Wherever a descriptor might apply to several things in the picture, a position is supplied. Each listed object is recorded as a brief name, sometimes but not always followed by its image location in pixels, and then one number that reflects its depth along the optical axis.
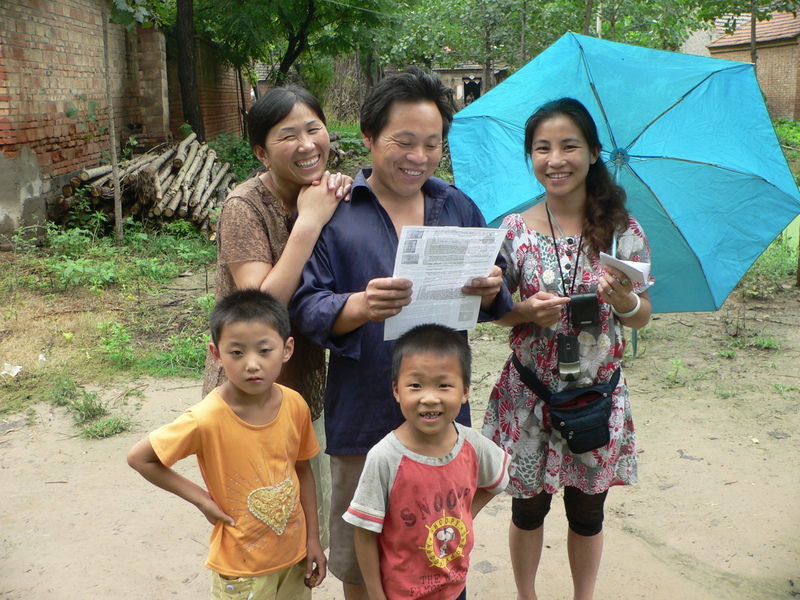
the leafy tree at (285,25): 13.90
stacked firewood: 9.04
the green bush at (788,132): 16.75
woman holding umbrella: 2.29
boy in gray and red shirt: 1.90
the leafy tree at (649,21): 12.70
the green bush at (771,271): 6.82
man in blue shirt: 2.00
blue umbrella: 2.58
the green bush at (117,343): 5.39
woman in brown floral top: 2.03
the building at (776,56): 22.27
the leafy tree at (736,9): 11.83
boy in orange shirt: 1.93
